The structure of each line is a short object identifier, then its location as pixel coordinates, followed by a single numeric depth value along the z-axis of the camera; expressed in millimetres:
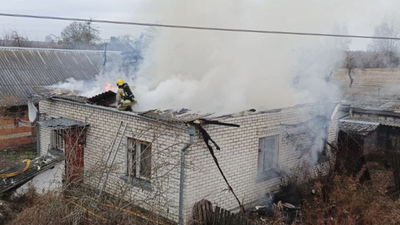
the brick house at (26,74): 14180
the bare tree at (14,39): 39241
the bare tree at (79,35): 40034
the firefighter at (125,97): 8797
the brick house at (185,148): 7371
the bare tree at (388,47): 12695
